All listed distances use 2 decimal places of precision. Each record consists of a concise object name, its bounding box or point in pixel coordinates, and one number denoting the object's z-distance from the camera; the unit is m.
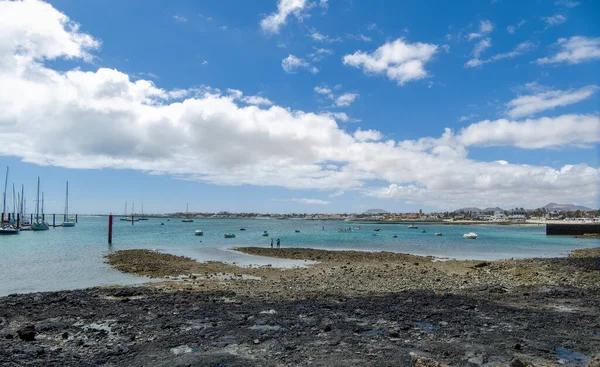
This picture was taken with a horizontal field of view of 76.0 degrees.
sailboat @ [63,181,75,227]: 129.75
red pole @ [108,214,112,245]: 61.16
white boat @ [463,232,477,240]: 88.62
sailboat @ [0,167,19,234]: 84.03
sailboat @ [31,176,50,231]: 103.21
